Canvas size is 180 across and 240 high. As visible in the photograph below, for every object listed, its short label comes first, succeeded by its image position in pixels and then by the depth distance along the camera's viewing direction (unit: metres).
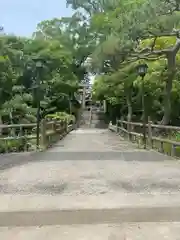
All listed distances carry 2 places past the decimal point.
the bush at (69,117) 16.33
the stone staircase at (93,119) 23.31
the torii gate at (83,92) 27.32
